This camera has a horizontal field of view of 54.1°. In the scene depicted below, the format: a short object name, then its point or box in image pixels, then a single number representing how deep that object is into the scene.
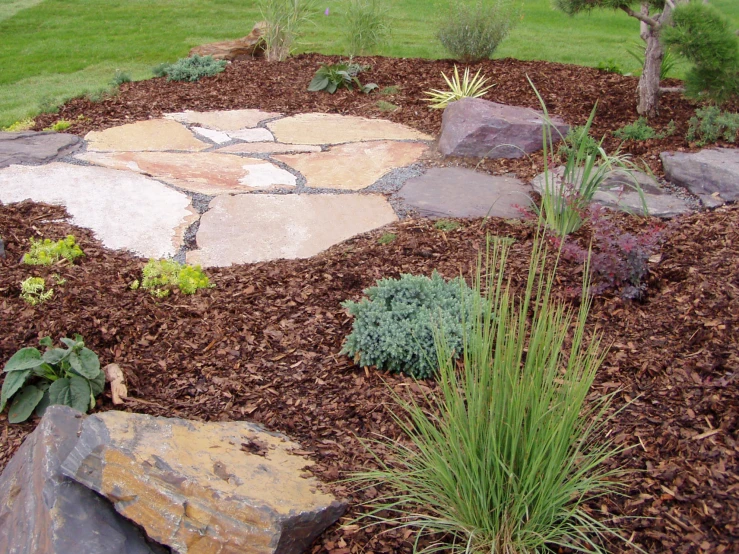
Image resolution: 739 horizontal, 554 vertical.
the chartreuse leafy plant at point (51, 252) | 3.50
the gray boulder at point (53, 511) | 1.96
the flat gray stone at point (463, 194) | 4.15
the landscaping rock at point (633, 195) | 4.04
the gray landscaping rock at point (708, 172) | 4.14
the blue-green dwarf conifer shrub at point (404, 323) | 2.78
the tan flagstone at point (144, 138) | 5.11
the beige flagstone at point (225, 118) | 5.68
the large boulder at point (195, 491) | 1.98
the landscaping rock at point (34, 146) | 4.71
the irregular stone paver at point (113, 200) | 3.89
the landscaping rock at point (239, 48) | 7.80
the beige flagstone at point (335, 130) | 5.41
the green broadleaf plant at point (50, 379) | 2.57
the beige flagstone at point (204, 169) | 4.54
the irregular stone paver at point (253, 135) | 5.41
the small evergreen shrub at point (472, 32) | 6.95
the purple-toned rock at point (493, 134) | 4.93
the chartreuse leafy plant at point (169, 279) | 3.36
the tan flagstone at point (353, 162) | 4.68
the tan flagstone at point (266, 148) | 5.16
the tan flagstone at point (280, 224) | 3.79
